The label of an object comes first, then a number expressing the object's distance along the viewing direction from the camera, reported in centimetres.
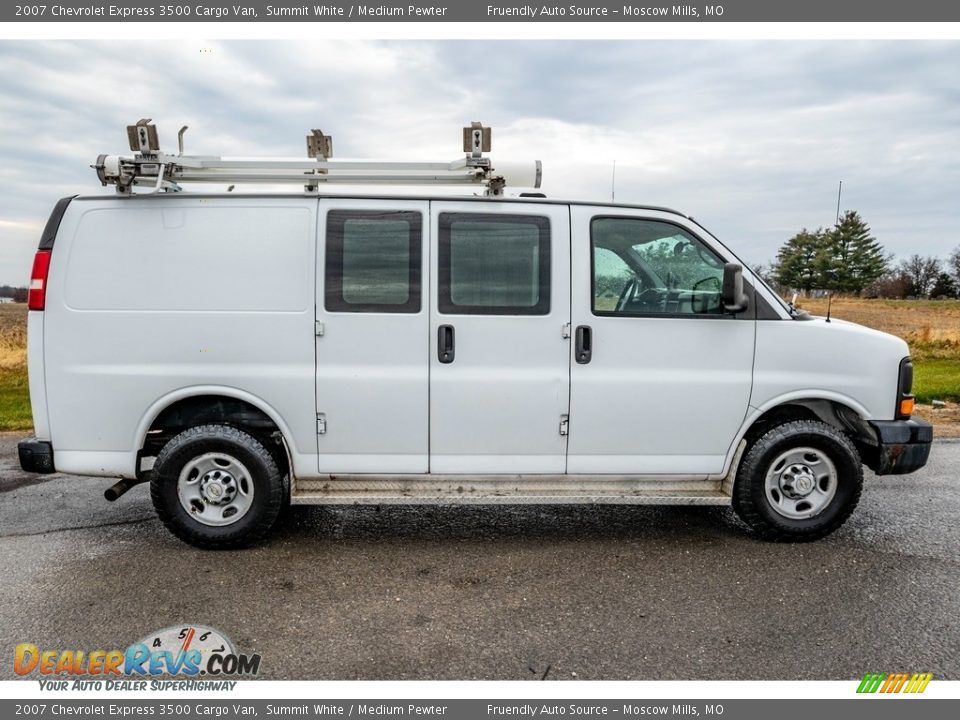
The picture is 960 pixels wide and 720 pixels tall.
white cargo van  419
